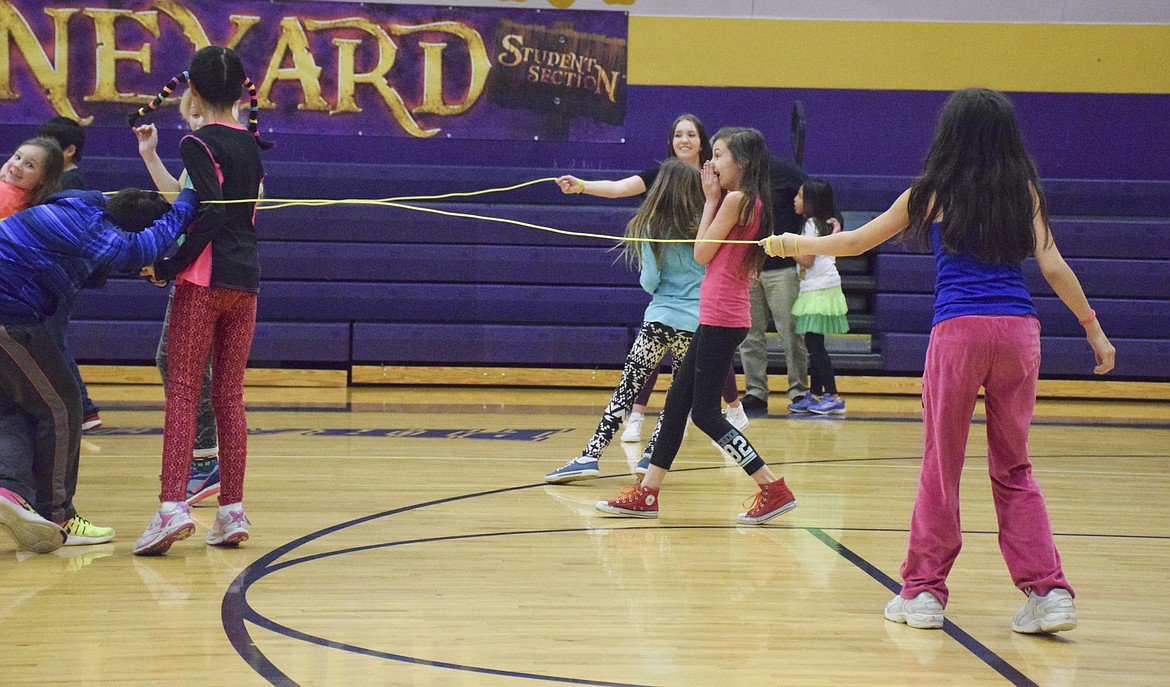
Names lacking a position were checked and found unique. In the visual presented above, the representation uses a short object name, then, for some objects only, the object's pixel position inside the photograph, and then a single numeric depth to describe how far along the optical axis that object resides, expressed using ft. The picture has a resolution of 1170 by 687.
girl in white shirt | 47.19
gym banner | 55.11
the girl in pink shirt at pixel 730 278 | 25.49
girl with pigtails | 22.08
